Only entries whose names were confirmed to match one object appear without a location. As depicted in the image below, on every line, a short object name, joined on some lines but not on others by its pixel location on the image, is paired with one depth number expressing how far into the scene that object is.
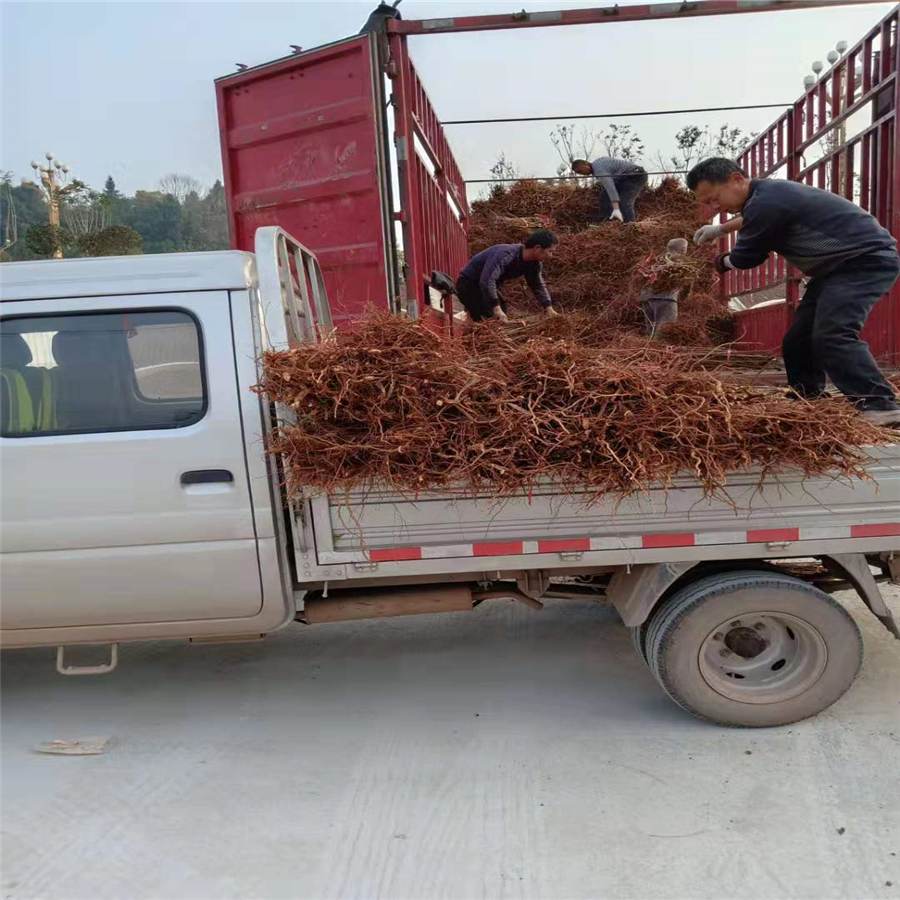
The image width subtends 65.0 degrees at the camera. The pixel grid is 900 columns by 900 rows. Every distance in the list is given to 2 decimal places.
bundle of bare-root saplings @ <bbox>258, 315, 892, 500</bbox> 2.63
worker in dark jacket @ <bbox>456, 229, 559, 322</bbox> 5.64
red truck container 4.55
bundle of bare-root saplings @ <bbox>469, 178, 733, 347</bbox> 6.26
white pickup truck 2.86
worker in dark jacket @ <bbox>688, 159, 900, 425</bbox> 3.26
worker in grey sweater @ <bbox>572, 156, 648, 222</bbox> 7.43
